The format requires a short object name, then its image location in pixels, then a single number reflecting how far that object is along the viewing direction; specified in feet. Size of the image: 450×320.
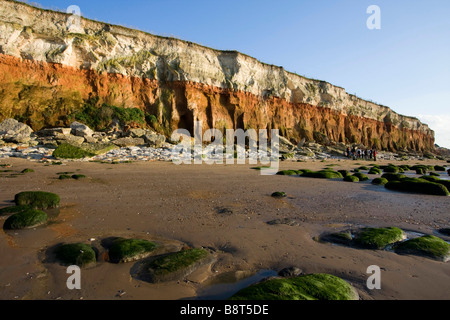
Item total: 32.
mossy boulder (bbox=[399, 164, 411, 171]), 70.77
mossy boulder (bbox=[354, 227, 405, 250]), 13.84
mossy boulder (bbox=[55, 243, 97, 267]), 11.20
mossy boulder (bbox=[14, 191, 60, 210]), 19.53
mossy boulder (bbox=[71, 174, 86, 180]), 34.73
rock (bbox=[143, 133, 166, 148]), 78.89
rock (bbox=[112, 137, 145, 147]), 74.33
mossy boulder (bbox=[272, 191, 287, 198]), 27.31
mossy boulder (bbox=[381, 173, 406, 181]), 41.85
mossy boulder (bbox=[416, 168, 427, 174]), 60.90
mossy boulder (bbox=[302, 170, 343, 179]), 43.98
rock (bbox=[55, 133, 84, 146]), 65.25
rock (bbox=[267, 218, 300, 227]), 17.62
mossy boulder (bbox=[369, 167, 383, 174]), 55.30
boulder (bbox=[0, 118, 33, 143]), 63.52
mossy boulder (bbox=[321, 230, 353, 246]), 14.48
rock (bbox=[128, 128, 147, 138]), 80.38
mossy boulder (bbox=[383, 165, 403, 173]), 62.01
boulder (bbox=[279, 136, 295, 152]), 112.09
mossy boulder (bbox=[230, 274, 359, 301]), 8.50
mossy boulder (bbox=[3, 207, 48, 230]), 15.28
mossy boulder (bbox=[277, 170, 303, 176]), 46.93
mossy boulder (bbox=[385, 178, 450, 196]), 29.62
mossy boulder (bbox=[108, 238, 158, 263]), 11.87
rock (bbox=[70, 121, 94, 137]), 71.82
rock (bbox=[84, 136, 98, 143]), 70.13
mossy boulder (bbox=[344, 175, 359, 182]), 41.09
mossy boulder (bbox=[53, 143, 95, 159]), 56.13
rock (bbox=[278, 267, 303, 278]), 10.75
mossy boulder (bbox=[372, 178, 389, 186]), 37.93
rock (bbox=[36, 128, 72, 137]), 69.77
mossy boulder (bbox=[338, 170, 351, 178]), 49.28
